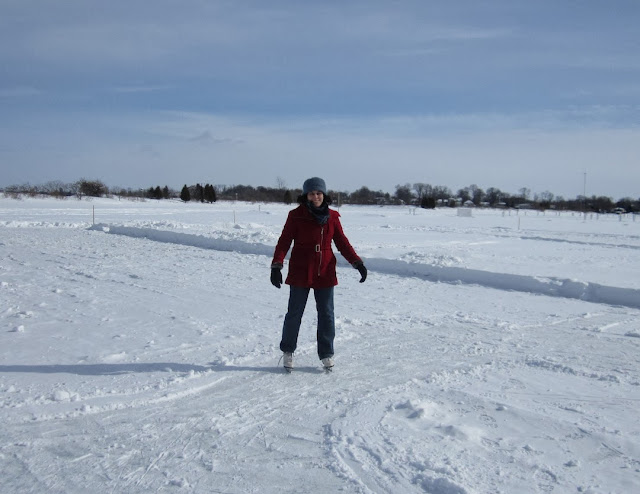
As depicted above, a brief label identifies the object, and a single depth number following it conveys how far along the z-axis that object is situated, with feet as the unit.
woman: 15.92
